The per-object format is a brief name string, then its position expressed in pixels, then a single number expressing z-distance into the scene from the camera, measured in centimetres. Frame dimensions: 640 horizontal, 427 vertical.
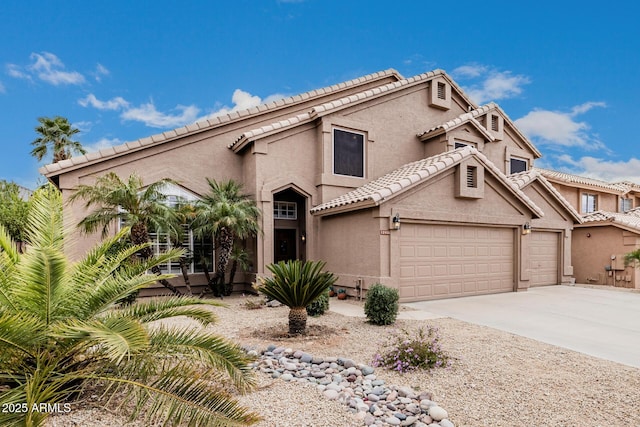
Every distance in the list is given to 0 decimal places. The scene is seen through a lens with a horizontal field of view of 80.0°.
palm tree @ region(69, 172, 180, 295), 1071
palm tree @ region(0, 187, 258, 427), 343
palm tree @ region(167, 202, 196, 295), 1144
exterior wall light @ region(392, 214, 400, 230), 1149
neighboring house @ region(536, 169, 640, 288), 1775
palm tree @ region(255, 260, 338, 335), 759
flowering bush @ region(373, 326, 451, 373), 586
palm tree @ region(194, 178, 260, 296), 1185
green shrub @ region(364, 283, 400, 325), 860
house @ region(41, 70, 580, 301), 1205
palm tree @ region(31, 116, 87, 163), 2628
